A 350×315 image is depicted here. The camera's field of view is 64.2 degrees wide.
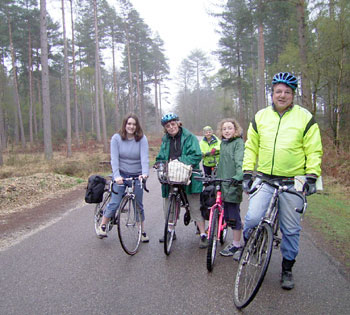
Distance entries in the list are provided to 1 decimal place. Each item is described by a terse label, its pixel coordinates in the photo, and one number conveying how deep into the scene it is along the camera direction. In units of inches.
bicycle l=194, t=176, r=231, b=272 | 137.9
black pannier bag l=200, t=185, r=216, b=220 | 160.4
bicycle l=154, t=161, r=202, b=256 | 155.3
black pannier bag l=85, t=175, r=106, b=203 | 177.5
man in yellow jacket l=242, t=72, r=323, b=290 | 114.9
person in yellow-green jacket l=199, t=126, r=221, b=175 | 252.8
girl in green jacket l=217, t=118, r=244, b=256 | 154.7
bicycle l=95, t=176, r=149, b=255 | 158.7
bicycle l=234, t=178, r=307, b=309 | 105.7
